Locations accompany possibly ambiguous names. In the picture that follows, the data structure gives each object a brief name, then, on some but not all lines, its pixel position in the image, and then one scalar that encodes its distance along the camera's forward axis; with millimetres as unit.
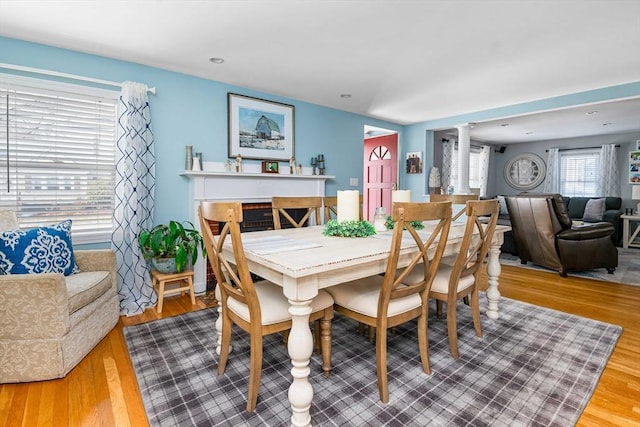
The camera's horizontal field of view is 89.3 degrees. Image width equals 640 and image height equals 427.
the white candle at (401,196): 2336
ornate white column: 5238
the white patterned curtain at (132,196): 2893
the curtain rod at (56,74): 2516
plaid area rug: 1512
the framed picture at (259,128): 3709
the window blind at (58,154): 2594
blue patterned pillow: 2035
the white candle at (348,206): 2084
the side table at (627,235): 5586
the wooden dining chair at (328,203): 2947
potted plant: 2859
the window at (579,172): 7289
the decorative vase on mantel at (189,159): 3342
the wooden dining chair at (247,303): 1434
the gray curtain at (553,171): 7656
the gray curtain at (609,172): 6844
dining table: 1349
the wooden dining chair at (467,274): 1917
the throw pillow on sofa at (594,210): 6258
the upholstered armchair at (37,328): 1754
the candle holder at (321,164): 4477
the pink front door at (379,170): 6012
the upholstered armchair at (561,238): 3822
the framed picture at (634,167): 6609
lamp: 5527
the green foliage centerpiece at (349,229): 2019
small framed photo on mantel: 3928
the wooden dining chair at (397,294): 1515
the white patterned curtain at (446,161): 6500
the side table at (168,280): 2838
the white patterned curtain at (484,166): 8281
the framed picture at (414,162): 5727
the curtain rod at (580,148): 6848
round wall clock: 8047
